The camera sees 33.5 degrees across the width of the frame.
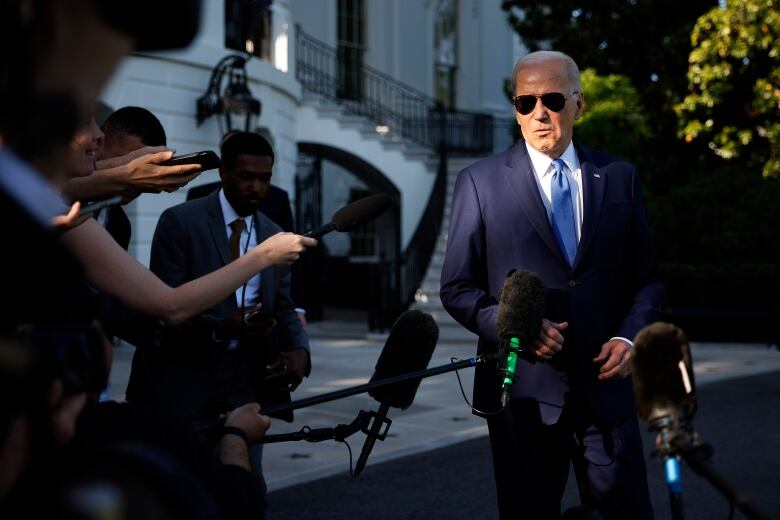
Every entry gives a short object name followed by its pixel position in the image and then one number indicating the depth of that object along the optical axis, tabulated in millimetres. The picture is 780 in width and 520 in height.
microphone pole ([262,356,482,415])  3029
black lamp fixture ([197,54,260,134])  17891
